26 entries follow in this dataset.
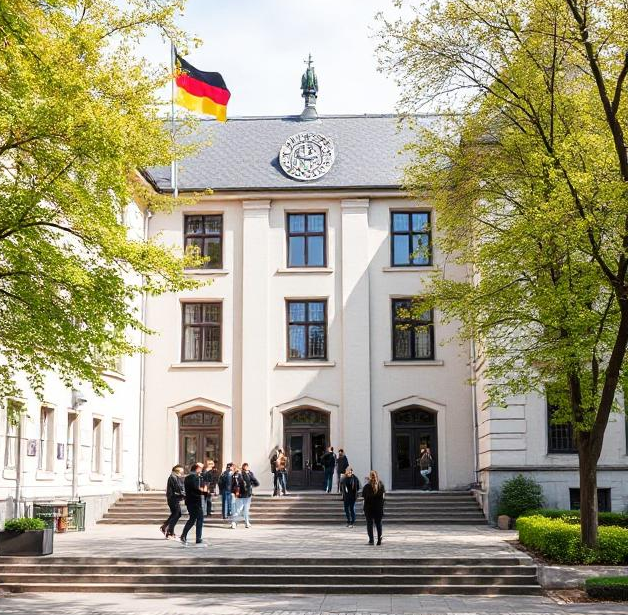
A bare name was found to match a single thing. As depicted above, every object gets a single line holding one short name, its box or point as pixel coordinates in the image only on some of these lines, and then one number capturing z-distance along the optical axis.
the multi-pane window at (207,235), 34.56
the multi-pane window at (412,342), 33.66
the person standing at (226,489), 27.25
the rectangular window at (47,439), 25.75
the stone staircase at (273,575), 17.36
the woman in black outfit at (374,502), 21.41
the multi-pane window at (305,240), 34.47
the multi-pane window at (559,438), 27.91
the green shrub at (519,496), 26.83
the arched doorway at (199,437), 33.59
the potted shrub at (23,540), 19.16
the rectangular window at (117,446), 31.40
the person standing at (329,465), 31.52
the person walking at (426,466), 31.94
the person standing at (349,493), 26.38
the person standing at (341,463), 31.25
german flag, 32.41
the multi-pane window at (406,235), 34.25
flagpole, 25.23
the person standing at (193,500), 20.72
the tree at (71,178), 14.72
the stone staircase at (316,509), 29.00
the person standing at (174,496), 21.67
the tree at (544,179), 17.19
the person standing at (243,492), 26.33
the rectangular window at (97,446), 29.56
